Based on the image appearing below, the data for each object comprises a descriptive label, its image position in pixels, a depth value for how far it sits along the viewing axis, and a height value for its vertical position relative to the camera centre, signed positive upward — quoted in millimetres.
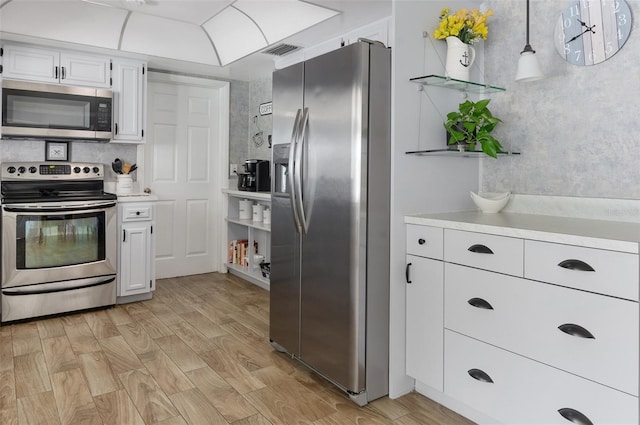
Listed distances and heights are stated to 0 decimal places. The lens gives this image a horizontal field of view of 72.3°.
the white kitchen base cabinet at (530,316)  1489 -407
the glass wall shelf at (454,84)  2242 +700
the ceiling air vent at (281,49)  3734 +1427
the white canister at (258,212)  4562 +6
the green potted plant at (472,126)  2230 +460
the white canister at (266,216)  4410 -35
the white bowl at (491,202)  2383 +68
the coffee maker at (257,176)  4478 +378
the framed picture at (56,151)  3838 +531
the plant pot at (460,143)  2267 +376
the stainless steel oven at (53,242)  3307 -249
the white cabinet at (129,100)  3957 +1024
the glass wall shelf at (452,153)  2226 +326
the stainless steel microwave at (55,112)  3457 +821
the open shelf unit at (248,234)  4407 -240
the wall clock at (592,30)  2012 +889
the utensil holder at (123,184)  4109 +258
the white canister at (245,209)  4777 +37
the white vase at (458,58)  2303 +830
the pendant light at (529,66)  2186 +746
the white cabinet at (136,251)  3793 -348
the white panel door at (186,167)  4625 +495
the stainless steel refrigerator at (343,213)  2152 +1
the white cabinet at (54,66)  3502 +1215
